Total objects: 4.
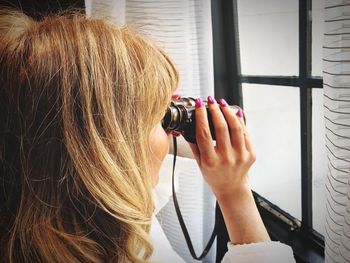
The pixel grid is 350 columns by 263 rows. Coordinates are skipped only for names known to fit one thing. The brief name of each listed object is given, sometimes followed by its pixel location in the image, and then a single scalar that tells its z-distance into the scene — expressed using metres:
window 0.72
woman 0.36
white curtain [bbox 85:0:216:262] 0.79
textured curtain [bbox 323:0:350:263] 0.35
